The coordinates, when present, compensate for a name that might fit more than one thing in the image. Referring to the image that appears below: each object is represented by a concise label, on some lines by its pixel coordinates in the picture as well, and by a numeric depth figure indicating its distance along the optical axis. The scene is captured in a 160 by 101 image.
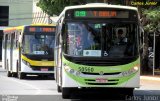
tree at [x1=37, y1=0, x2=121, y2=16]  38.35
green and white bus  17.30
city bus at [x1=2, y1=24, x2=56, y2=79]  30.27
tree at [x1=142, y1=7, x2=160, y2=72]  33.21
